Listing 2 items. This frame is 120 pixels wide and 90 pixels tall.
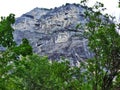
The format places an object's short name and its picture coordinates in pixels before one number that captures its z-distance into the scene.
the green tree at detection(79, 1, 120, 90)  24.12
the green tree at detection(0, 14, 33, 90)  28.67
